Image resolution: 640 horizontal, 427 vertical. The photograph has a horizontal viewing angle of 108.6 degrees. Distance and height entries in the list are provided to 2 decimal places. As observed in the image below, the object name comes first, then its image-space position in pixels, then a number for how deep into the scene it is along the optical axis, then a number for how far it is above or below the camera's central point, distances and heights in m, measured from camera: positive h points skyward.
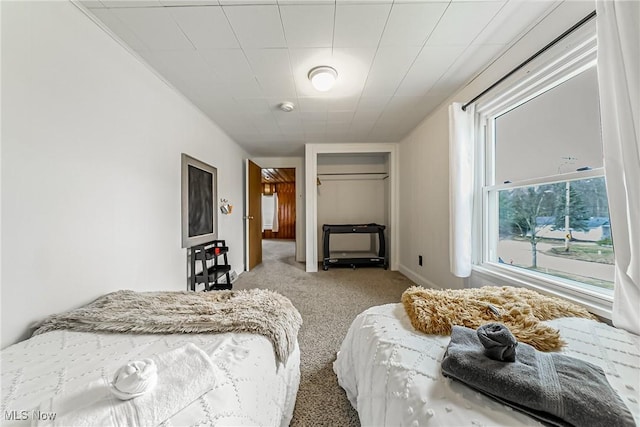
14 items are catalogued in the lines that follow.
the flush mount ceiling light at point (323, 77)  1.83 +1.12
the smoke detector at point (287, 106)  2.39 +1.16
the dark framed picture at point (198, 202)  2.23 +0.15
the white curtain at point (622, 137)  0.85 +0.29
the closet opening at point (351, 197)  4.54 +0.34
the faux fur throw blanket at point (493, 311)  0.84 -0.43
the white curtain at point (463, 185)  1.95 +0.24
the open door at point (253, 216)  3.96 -0.02
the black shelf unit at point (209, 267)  2.30 -0.57
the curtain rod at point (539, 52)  1.10 +0.93
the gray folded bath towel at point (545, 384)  0.51 -0.43
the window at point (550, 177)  1.19 +0.23
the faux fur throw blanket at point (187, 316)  0.94 -0.44
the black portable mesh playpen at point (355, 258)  3.98 -0.65
